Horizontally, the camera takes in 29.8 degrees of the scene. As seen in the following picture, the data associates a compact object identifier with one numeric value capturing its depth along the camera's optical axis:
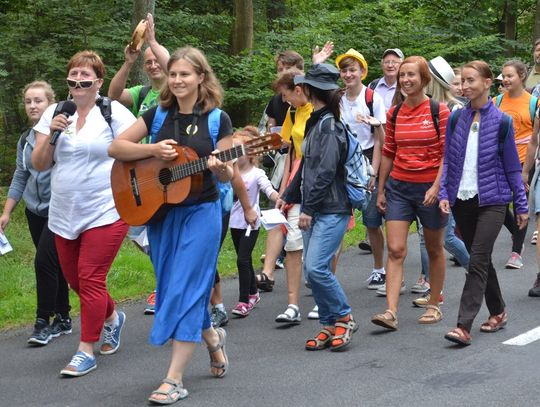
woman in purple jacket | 7.27
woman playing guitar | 6.06
